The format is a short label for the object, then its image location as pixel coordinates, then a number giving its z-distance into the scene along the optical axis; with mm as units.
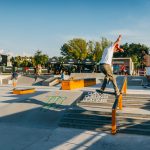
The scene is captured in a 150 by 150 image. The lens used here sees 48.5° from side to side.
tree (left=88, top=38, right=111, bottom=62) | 44241
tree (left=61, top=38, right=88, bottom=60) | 47406
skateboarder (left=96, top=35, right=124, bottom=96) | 5932
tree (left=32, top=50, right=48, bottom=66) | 40329
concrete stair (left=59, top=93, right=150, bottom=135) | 6306
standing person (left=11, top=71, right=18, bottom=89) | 17890
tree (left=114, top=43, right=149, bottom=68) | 56154
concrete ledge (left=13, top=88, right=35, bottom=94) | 12233
